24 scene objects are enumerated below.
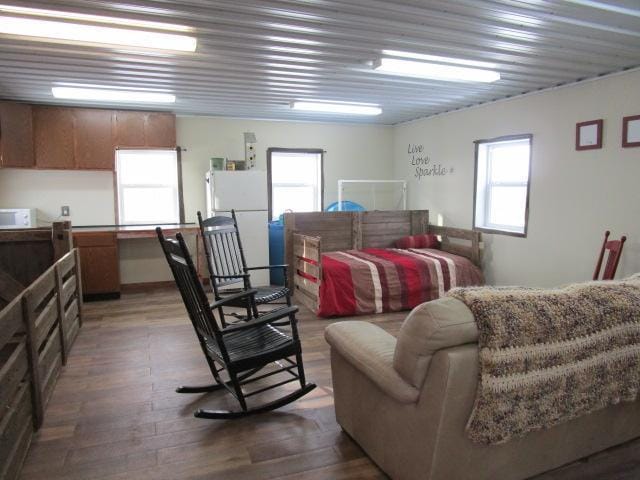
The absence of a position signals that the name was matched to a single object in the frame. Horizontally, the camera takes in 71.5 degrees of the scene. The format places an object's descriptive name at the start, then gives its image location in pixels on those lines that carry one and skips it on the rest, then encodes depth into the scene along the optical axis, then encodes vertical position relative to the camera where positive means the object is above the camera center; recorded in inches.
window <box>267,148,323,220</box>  247.9 +10.9
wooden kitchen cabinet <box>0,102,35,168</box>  185.3 +26.7
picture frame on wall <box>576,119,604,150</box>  151.5 +22.9
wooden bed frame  191.2 -17.0
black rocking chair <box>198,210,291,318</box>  141.2 -21.4
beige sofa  61.4 -33.8
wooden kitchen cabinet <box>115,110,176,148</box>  208.1 +32.9
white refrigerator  208.2 -2.8
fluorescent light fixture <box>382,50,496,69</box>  127.8 +42.2
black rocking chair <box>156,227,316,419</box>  88.5 -31.9
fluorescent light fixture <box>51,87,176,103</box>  169.6 +40.9
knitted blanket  60.8 -22.0
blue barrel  222.8 -24.9
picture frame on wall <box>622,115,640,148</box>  139.9 +22.2
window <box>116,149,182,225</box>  220.4 +6.0
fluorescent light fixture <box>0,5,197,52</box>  100.1 +40.4
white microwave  192.1 -8.7
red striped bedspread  172.9 -32.5
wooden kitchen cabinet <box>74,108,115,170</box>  202.7 +27.1
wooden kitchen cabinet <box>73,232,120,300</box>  197.2 -28.7
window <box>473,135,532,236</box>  186.9 +7.0
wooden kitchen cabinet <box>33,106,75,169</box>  197.2 +27.5
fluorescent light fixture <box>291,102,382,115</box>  201.5 +42.8
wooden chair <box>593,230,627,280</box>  139.1 -17.5
